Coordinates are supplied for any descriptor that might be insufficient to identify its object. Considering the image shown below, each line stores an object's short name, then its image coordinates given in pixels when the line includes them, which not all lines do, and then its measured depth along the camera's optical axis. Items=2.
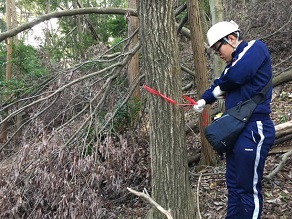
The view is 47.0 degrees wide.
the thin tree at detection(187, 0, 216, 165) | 4.17
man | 2.77
